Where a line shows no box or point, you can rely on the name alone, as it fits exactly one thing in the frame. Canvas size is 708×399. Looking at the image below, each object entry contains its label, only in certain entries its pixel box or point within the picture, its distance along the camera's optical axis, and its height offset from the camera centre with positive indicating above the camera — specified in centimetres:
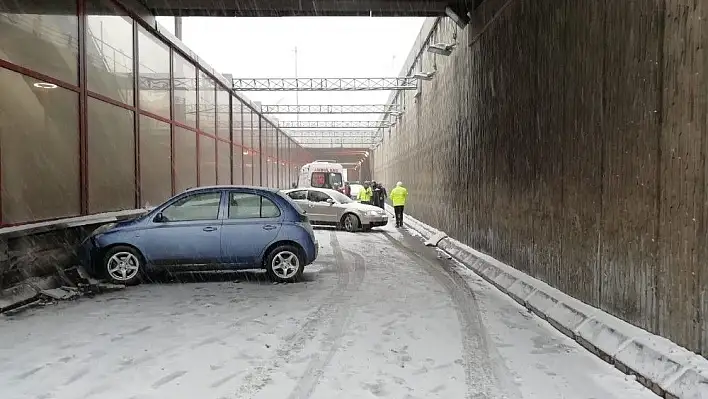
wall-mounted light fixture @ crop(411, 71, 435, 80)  1799 +363
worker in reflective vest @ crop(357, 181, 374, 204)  2698 -47
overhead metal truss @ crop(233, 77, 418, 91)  2534 +480
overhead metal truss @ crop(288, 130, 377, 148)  5206 +459
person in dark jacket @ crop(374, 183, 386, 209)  2522 -49
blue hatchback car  858 -85
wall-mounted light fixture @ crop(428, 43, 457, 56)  1423 +354
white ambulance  3152 +54
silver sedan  1936 -92
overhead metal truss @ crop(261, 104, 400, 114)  3481 +486
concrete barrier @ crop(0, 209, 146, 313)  718 -105
